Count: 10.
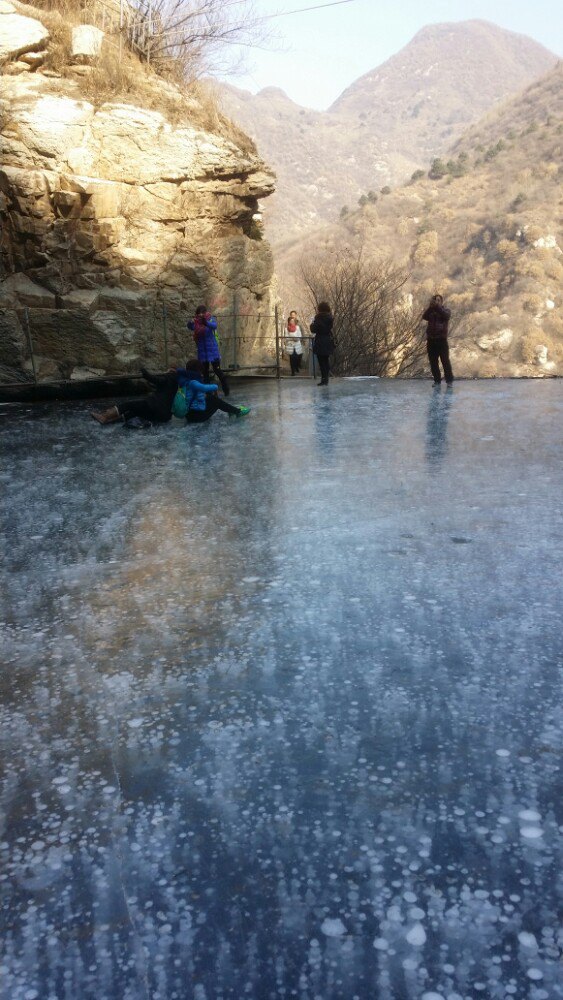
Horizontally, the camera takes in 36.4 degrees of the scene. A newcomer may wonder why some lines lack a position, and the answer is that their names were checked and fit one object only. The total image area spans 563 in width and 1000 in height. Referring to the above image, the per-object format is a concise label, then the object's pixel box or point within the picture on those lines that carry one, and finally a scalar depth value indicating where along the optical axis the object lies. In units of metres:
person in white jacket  20.77
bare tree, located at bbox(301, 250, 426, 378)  31.00
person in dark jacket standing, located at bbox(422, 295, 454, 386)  16.06
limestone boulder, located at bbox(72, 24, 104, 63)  16.73
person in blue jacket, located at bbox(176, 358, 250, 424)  11.41
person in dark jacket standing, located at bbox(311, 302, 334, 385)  17.55
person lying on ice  11.58
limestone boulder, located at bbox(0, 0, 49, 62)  15.71
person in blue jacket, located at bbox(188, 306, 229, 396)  14.57
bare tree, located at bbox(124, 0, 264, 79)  18.25
